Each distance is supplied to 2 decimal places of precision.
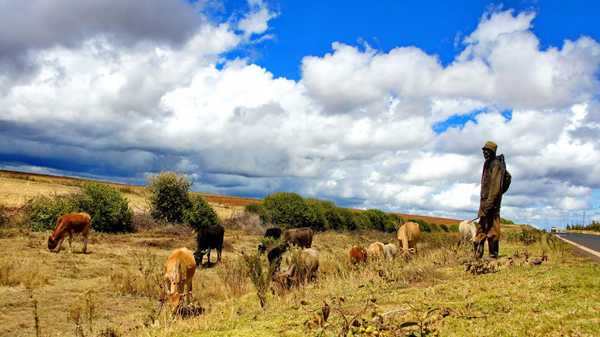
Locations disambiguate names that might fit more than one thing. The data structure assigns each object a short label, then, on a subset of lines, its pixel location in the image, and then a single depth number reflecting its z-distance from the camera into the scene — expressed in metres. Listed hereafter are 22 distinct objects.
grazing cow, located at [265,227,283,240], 18.98
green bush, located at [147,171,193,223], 24.81
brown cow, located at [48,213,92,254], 15.04
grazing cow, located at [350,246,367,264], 11.13
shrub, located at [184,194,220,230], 24.72
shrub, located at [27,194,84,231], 19.97
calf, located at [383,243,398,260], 11.84
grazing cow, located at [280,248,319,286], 8.98
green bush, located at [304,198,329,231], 28.73
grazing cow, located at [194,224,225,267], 15.50
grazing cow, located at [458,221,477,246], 13.90
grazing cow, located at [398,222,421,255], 12.43
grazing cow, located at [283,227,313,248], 17.69
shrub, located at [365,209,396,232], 36.62
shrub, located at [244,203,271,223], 28.23
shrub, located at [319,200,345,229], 31.61
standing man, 8.09
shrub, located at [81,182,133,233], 21.44
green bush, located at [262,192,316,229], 28.28
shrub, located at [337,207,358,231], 33.49
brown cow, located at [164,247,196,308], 7.46
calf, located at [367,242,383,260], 11.91
